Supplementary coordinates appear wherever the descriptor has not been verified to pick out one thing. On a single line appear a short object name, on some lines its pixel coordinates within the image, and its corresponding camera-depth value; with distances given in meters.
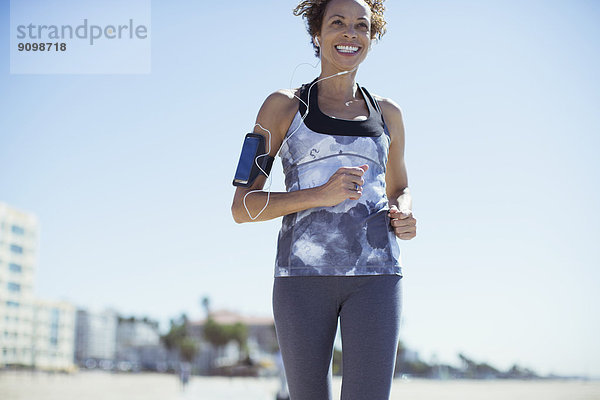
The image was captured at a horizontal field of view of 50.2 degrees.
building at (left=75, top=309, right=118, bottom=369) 165.10
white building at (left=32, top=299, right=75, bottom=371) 87.81
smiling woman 1.85
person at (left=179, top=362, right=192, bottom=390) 30.70
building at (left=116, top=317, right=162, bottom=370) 147.25
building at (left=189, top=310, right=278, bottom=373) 117.03
